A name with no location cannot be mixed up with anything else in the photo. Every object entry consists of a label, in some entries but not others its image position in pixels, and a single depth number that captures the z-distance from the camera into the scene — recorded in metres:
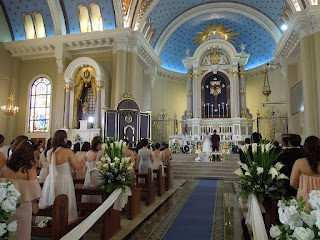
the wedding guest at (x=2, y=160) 3.95
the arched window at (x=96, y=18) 14.40
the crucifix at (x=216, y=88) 20.36
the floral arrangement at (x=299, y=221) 1.49
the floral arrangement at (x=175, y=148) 16.31
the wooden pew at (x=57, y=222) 3.00
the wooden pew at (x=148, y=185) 6.38
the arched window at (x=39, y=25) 15.20
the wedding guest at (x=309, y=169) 3.15
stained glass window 15.24
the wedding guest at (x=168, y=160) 8.91
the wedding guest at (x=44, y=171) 5.96
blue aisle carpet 4.42
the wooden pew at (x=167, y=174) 8.63
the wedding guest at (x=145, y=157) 7.11
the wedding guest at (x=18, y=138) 4.08
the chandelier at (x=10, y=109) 13.00
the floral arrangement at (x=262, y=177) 3.58
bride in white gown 13.60
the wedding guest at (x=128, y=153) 6.20
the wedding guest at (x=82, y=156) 6.07
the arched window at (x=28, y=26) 15.35
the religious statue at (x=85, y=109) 14.57
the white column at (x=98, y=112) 13.98
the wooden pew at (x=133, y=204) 5.25
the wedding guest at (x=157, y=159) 8.38
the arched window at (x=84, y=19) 14.59
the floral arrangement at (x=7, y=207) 1.81
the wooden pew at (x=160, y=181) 7.52
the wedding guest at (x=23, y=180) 2.81
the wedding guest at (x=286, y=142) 4.57
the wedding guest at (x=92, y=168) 5.23
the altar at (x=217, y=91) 18.97
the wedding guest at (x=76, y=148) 6.32
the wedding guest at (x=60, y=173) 4.19
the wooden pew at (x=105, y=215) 4.09
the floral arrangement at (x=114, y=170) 4.47
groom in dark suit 14.62
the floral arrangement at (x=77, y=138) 13.29
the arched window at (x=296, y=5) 12.08
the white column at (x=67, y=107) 14.16
